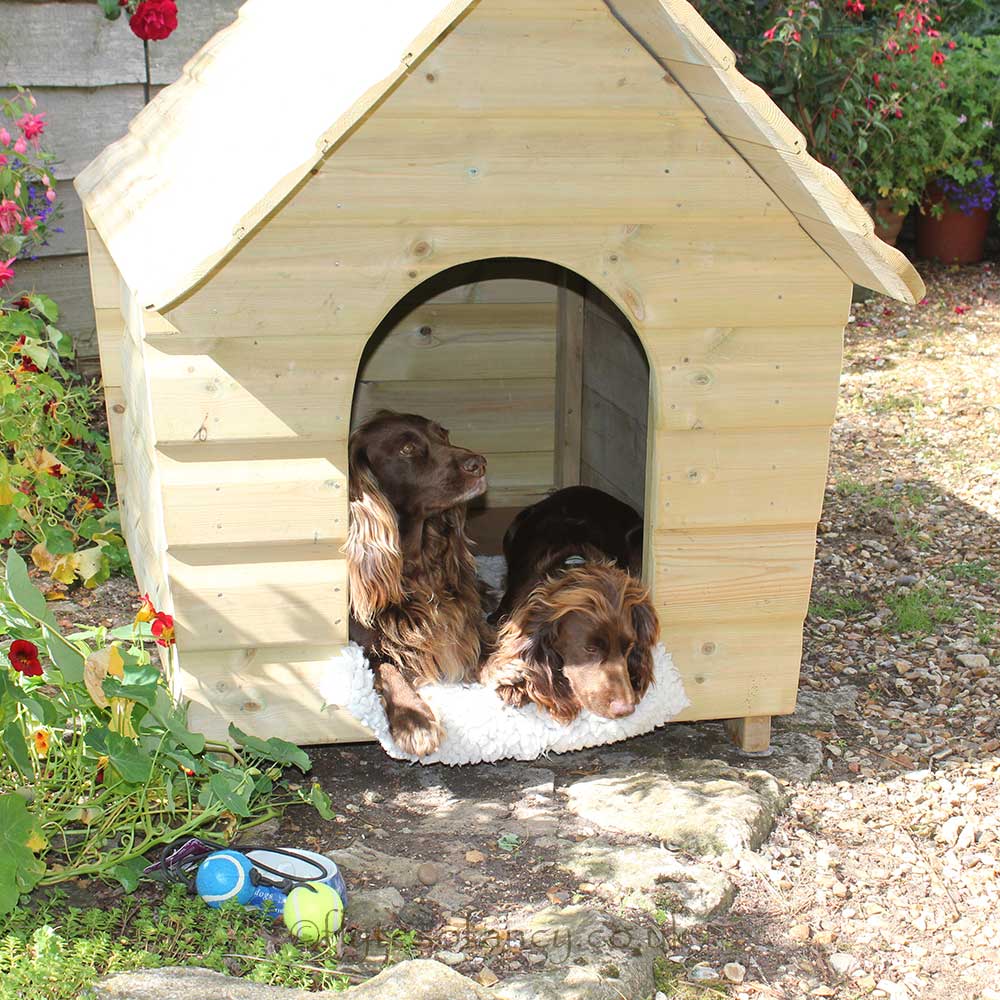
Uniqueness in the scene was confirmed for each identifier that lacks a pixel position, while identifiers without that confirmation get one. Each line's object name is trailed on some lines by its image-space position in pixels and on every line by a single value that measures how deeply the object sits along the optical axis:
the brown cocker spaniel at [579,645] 3.60
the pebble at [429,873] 3.21
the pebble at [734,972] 2.94
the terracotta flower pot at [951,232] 9.38
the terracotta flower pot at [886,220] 9.12
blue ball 3.00
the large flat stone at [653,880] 3.12
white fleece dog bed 3.53
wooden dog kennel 3.06
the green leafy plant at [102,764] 2.88
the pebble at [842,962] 3.00
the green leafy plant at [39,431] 4.60
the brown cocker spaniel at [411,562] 3.55
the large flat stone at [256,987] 2.56
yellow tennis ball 2.93
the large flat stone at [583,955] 2.77
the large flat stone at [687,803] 3.39
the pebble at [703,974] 2.93
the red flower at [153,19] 5.23
